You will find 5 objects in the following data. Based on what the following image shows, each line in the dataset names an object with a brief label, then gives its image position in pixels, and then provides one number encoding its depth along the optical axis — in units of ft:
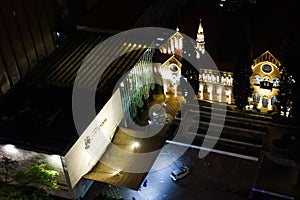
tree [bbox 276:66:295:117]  161.58
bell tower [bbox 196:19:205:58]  177.06
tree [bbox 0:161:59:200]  129.59
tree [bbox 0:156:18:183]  145.18
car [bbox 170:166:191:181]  157.89
